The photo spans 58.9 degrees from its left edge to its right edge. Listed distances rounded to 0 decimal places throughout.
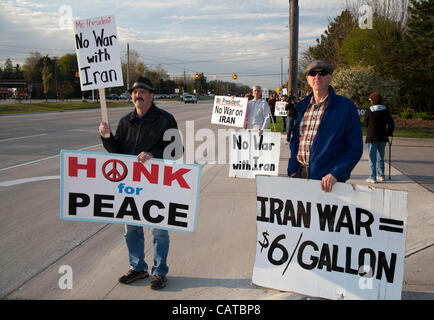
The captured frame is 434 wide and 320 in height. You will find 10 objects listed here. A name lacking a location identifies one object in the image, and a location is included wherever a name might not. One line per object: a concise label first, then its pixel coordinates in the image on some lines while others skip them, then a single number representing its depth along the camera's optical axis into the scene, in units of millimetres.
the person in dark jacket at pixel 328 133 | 3361
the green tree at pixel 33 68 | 94562
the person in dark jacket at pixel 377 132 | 8281
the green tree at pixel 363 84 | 24250
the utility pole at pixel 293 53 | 15258
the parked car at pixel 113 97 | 84906
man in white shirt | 8680
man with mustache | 3768
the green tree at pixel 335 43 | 33516
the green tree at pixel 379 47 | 25719
